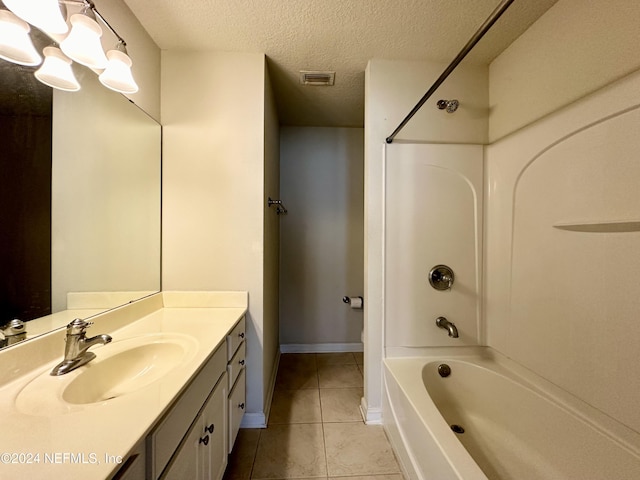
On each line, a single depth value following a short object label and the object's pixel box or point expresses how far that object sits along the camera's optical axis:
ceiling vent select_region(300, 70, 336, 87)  1.67
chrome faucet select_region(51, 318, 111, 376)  0.77
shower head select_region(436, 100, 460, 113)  1.45
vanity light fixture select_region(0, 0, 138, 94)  0.72
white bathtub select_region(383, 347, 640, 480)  0.90
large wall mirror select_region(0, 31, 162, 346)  0.75
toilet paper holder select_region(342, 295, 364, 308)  2.24
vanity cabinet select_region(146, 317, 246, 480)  0.62
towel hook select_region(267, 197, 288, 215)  1.72
